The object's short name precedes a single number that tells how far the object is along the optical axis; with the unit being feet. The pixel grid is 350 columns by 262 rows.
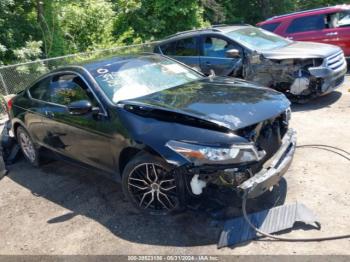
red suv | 31.89
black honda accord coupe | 11.65
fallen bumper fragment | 11.62
